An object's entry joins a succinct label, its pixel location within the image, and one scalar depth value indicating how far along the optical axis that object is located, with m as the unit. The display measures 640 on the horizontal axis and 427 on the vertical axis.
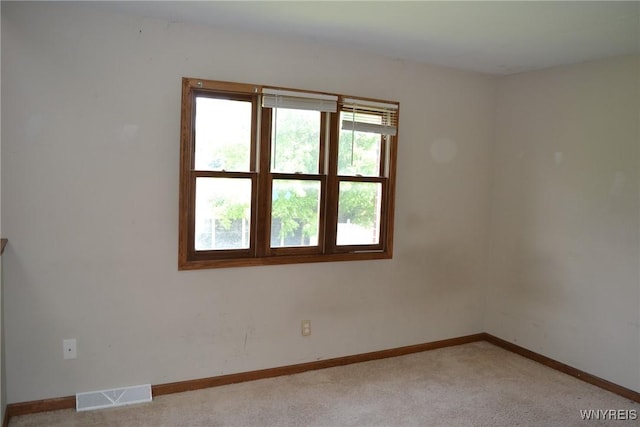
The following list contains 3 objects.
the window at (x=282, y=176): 3.09
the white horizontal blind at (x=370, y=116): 3.48
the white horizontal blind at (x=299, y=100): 3.16
